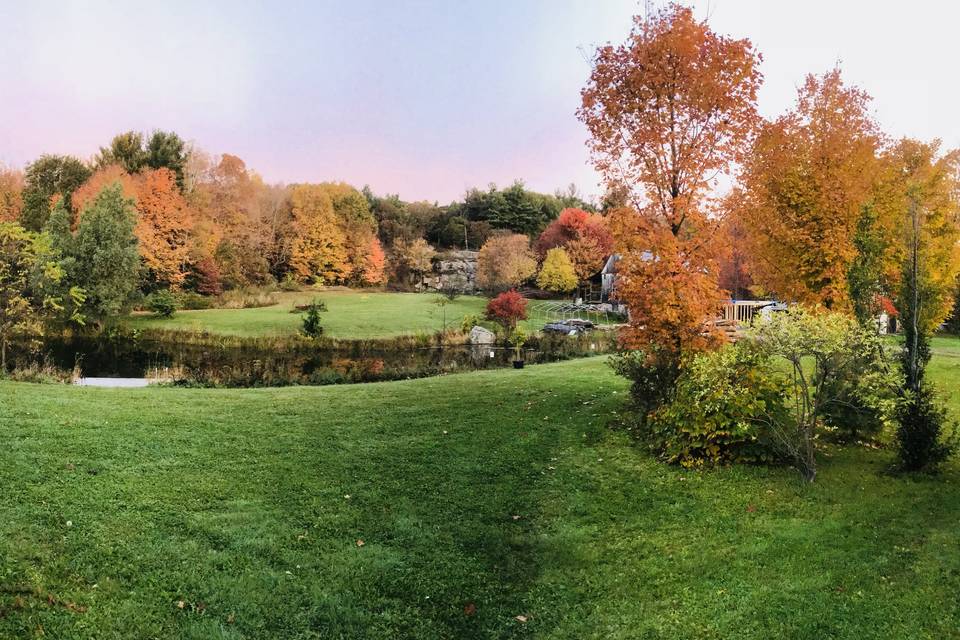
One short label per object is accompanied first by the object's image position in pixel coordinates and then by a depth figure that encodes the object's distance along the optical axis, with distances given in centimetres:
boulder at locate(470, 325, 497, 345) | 2745
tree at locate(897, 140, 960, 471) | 723
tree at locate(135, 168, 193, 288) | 3591
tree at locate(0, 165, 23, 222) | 4103
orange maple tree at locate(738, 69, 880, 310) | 1191
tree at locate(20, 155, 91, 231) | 4041
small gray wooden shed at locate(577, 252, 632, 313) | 4159
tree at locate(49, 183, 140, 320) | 2911
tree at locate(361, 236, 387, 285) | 4831
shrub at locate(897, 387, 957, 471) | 719
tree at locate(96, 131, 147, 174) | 4344
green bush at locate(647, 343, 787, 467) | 783
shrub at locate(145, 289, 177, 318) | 3138
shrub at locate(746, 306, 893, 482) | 684
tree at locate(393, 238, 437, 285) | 5075
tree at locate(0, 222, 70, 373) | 1508
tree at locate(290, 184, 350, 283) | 4609
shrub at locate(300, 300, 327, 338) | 2709
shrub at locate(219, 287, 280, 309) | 3628
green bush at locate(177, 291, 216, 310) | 3481
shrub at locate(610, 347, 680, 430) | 923
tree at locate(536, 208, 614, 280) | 4488
